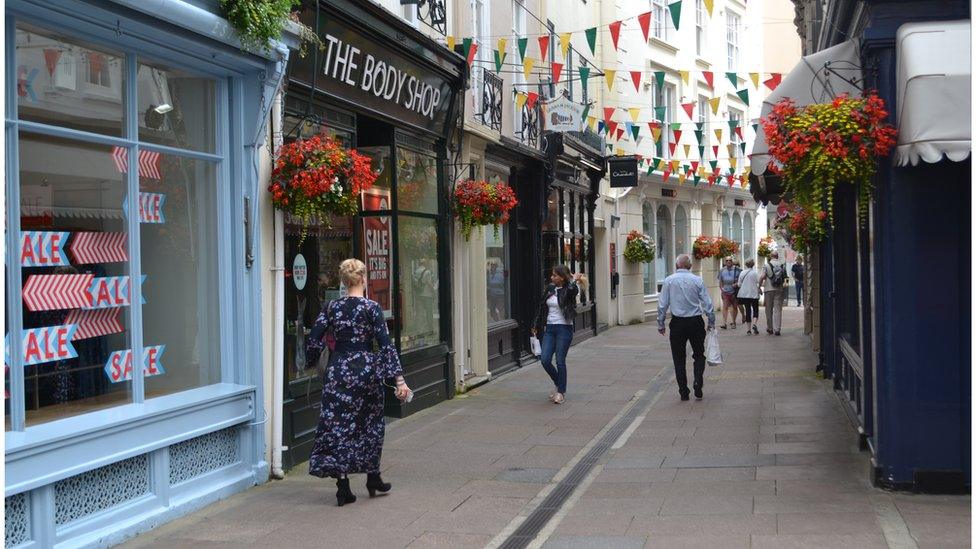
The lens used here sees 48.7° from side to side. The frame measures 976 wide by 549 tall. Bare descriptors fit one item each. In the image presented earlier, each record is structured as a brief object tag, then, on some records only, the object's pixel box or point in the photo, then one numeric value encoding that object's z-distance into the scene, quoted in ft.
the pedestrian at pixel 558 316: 42.55
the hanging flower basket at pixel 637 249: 88.22
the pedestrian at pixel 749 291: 77.77
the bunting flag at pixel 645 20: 43.11
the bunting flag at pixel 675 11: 41.19
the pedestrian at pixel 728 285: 81.35
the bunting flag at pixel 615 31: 43.96
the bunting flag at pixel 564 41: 43.66
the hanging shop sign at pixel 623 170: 76.38
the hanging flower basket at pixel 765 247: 114.83
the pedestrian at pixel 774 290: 74.95
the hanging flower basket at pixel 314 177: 28.04
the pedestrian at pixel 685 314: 42.55
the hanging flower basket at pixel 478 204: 44.80
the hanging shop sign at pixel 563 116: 58.03
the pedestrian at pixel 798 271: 101.84
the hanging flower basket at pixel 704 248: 103.14
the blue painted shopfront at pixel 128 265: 20.49
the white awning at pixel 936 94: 21.79
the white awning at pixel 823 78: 26.13
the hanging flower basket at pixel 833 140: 23.27
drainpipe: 28.55
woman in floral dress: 24.91
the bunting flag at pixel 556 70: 50.54
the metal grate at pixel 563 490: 22.28
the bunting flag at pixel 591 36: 43.53
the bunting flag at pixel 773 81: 47.30
